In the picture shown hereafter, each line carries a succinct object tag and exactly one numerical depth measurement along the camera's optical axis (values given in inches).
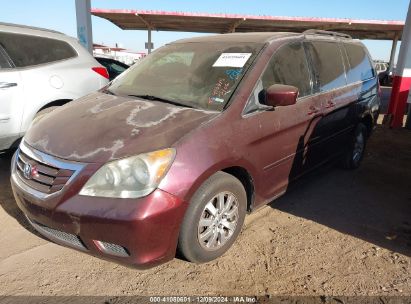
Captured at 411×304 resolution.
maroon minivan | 96.0
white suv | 174.9
